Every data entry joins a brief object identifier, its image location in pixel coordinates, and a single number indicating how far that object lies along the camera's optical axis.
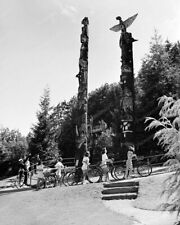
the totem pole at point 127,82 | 18.45
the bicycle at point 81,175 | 16.61
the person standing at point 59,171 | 17.44
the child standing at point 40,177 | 17.05
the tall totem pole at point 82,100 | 19.17
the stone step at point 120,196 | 12.56
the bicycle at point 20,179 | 19.53
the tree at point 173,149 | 6.45
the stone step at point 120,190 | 13.05
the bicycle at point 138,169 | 16.19
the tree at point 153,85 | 28.06
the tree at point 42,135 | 31.75
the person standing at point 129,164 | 15.90
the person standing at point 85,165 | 16.07
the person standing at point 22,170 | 19.44
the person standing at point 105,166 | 15.88
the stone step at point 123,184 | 13.53
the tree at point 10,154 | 36.41
